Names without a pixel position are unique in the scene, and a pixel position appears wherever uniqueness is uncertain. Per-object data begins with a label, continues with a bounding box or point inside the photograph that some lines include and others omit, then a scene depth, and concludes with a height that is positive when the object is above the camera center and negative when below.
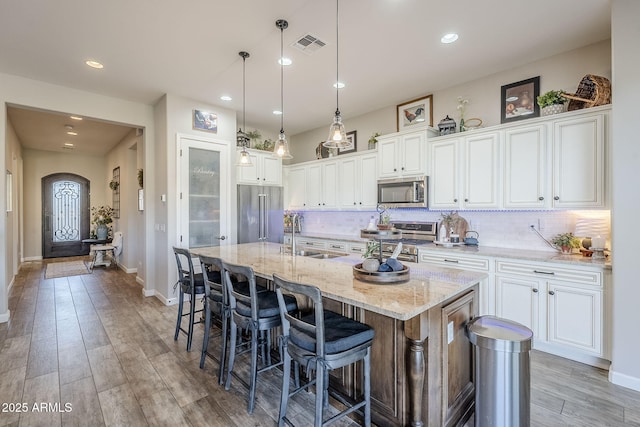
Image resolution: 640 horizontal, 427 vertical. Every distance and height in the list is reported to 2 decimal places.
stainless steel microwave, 4.18 +0.27
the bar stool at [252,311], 2.13 -0.73
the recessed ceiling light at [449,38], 2.94 +1.69
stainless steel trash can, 1.81 -1.01
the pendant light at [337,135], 2.66 +0.67
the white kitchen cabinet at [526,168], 3.18 +0.46
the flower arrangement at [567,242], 3.12 -0.33
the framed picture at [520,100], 3.50 +1.30
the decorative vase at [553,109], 3.11 +1.04
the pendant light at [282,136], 2.77 +0.78
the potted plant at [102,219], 8.21 -0.19
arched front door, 8.62 -0.07
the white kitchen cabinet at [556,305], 2.66 -0.89
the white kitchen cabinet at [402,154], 4.20 +0.81
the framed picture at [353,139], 5.56 +1.31
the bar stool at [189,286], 2.93 -0.76
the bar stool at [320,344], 1.64 -0.76
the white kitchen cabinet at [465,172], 3.56 +0.48
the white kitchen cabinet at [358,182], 4.93 +0.49
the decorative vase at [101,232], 8.19 -0.54
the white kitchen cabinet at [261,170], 5.36 +0.75
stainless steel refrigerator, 5.27 -0.05
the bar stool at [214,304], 2.51 -0.81
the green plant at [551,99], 3.11 +1.15
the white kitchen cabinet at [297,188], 6.09 +0.48
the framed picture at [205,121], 4.75 +1.45
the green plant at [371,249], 2.25 -0.28
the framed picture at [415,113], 4.44 +1.47
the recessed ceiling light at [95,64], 3.46 +1.70
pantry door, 4.63 +0.30
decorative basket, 2.87 +1.13
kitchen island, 1.67 -0.78
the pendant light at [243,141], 3.34 +0.92
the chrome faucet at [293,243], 3.13 -0.32
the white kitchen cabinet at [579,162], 2.83 +0.46
